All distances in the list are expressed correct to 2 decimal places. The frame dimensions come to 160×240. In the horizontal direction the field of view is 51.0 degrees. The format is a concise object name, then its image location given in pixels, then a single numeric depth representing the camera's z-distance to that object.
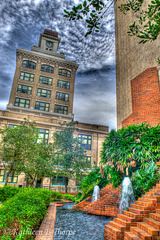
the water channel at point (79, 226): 4.33
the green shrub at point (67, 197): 18.62
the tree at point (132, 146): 7.23
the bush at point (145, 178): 5.99
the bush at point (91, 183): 9.84
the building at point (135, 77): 8.00
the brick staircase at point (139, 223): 3.39
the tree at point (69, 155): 25.36
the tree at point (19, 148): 16.73
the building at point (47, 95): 34.25
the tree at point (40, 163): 16.56
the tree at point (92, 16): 3.89
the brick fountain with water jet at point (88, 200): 8.60
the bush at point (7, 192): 12.05
